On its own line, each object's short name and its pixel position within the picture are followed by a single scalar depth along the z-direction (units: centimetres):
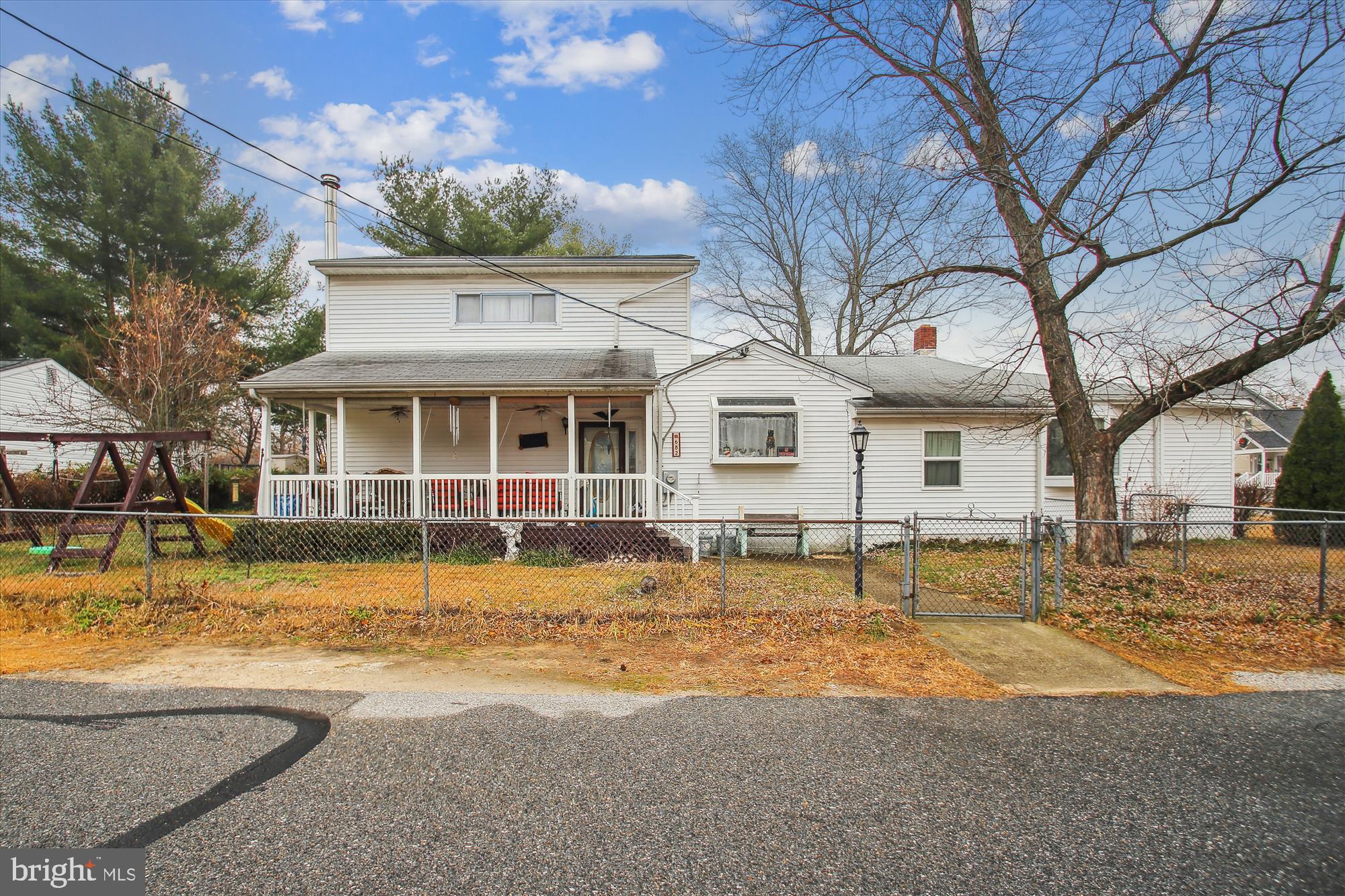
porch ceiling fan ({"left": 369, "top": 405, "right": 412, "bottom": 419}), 1394
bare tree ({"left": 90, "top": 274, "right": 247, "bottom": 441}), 1703
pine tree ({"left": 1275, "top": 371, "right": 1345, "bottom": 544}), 1441
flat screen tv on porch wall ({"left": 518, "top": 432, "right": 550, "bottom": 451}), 1412
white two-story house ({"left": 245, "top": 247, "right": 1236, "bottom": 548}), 1183
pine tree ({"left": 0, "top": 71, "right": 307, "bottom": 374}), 2183
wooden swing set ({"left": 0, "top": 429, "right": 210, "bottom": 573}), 854
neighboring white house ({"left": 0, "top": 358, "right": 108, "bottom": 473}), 1886
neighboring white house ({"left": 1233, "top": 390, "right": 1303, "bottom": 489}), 3020
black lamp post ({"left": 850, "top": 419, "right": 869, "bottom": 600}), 723
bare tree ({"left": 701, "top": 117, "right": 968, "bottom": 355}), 2369
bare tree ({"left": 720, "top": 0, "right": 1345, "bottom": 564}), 798
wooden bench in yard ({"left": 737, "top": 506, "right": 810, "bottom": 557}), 1204
